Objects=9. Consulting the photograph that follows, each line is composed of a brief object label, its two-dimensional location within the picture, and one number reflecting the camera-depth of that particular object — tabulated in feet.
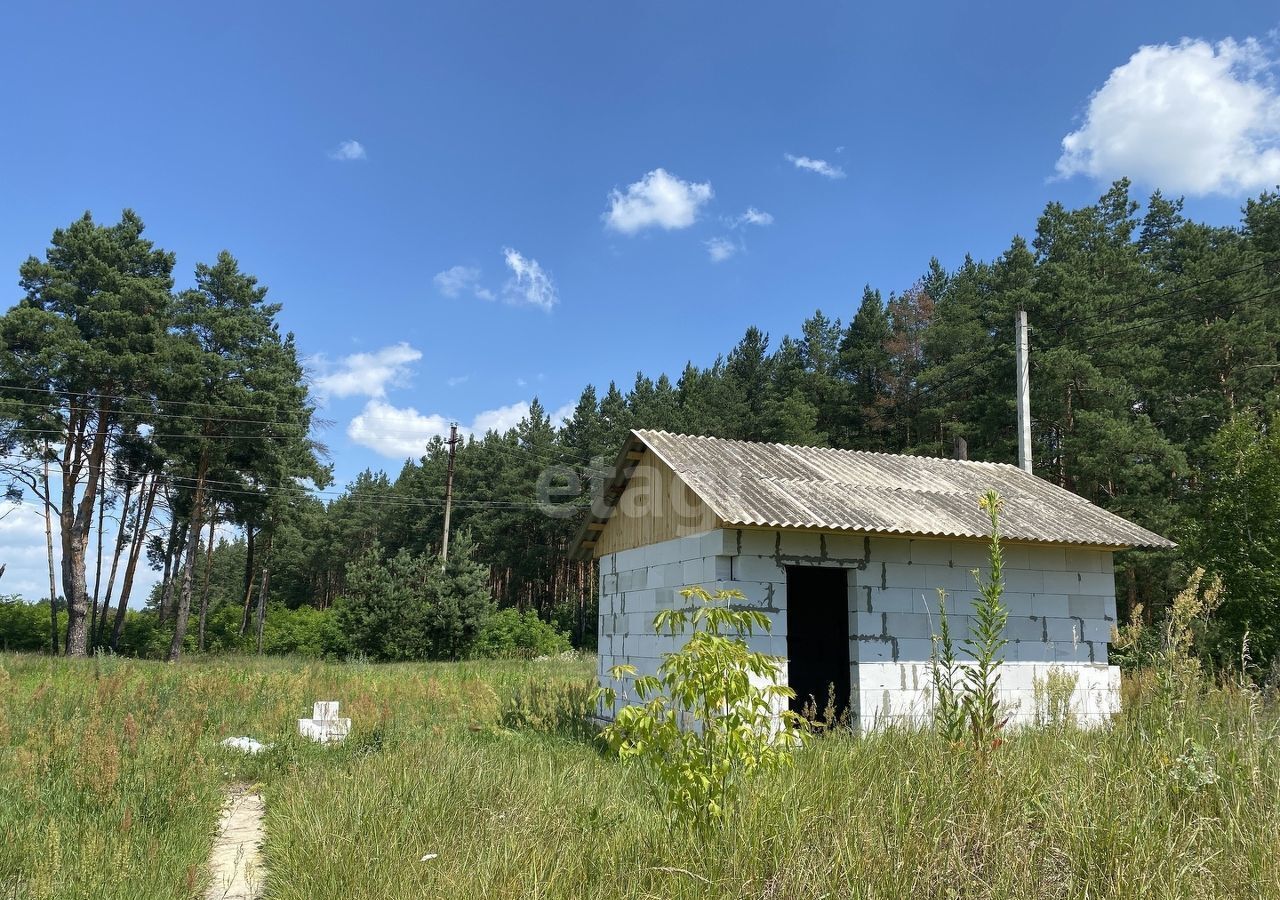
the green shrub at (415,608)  107.04
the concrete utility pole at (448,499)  115.65
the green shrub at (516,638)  113.39
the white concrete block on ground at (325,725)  33.60
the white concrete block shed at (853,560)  31.83
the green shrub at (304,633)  128.26
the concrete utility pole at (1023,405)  57.62
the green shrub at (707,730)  13.20
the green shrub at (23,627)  123.75
